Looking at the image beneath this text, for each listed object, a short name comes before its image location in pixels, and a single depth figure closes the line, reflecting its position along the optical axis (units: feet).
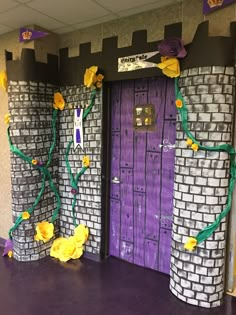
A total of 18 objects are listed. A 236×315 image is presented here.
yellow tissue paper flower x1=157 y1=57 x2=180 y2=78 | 7.12
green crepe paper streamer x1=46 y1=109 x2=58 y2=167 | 9.84
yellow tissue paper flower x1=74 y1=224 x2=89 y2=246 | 9.65
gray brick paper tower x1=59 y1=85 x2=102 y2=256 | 9.26
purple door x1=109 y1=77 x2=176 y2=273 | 8.38
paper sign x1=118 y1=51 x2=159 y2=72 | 7.92
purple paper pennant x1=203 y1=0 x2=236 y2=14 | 6.53
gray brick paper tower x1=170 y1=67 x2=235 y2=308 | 6.69
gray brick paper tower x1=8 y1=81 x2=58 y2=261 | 9.11
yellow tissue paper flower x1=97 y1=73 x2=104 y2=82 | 8.83
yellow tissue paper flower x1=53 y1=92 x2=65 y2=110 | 9.81
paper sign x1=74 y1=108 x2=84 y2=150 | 9.47
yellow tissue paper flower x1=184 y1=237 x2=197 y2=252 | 6.97
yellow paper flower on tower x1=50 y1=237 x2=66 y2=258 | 9.91
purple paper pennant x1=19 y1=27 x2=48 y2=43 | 8.77
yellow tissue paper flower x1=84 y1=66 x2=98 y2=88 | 8.66
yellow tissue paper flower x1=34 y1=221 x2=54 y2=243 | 9.50
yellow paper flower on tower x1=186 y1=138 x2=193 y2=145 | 6.91
